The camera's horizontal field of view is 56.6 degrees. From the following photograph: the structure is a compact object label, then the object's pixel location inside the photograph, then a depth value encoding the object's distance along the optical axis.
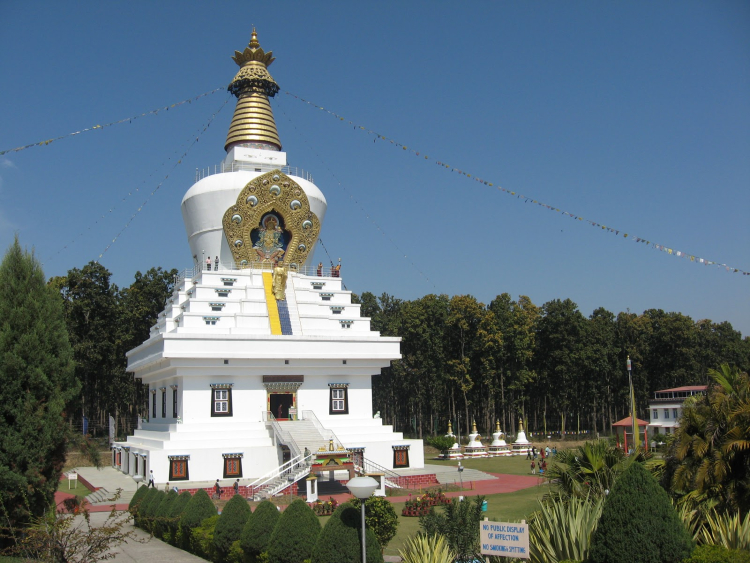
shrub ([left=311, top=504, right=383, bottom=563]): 11.41
